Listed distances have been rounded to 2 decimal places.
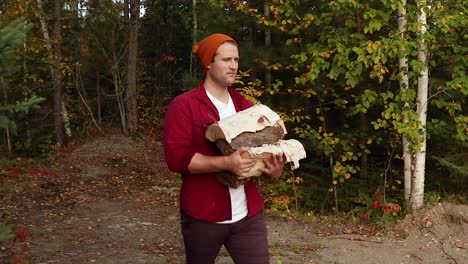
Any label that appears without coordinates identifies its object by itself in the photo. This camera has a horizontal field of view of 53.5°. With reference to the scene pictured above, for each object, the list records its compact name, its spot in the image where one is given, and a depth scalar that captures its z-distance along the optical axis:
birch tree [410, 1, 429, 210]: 6.58
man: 2.51
